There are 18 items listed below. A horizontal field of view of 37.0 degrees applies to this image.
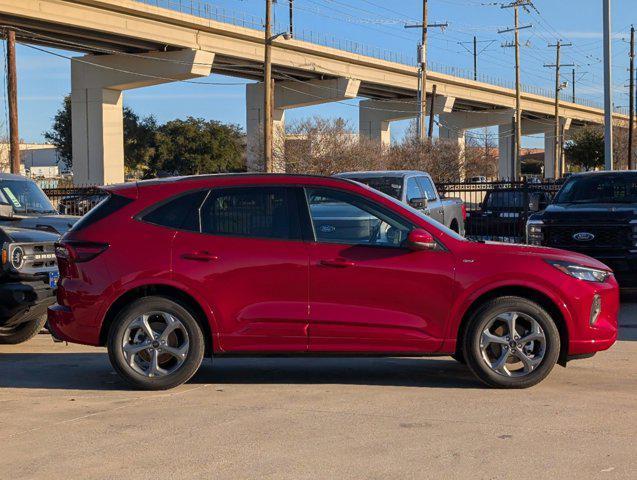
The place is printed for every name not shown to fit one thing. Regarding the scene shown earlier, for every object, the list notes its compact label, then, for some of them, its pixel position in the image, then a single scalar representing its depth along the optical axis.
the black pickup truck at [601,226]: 13.33
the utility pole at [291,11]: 52.25
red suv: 7.62
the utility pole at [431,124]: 57.26
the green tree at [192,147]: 73.31
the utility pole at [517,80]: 62.81
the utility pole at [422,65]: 54.25
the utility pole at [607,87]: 24.94
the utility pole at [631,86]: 56.61
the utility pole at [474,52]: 101.81
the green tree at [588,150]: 89.00
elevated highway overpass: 42.62
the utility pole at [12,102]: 31.92
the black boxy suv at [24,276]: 9.31
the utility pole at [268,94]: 35.79
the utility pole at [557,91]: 80.81
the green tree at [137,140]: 73.81
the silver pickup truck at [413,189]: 17.08
